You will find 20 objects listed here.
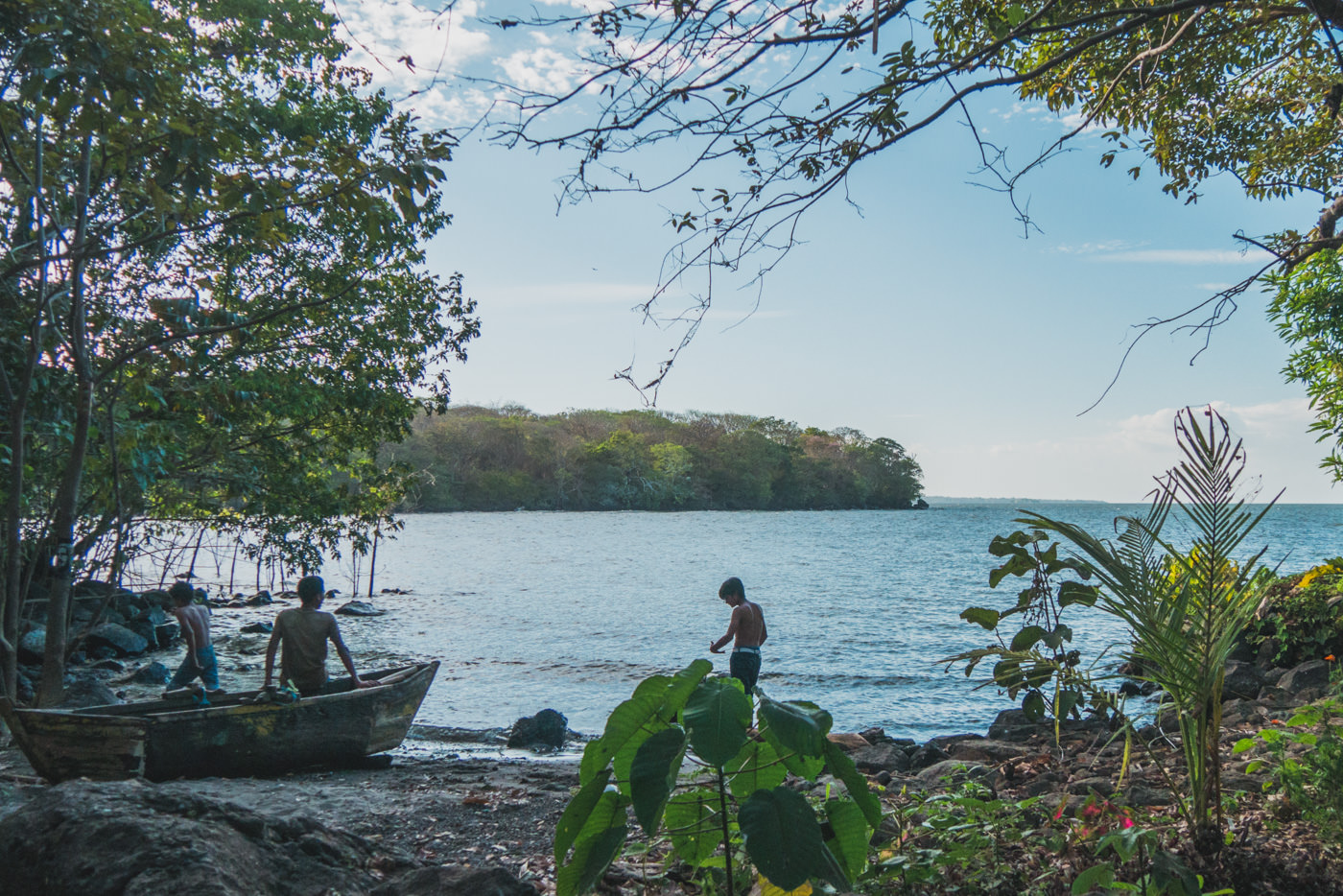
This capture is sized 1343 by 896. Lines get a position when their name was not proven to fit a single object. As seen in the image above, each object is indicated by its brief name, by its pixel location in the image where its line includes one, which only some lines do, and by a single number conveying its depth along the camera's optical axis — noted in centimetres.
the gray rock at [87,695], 1045
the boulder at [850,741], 888
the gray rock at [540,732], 1055
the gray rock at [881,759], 813
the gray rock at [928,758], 848
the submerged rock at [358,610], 2519
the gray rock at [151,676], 1414
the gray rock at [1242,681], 988
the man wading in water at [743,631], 891
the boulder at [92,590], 1798
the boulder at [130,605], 1958
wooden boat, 655
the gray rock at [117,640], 1616
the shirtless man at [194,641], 936
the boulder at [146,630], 1804
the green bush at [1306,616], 995
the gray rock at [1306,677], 909
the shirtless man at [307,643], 795
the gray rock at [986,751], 815
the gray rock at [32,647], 1347
